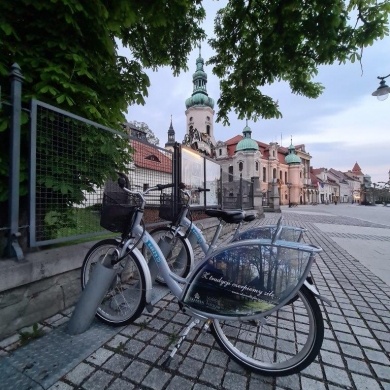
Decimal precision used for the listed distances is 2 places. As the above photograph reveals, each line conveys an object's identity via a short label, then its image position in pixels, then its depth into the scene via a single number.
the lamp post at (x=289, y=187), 64.01
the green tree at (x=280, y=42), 4.27
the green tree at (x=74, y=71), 2.67
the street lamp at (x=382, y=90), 8.59
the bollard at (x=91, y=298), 2.17
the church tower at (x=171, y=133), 63.49
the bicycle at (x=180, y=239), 3.14
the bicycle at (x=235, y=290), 1.67
